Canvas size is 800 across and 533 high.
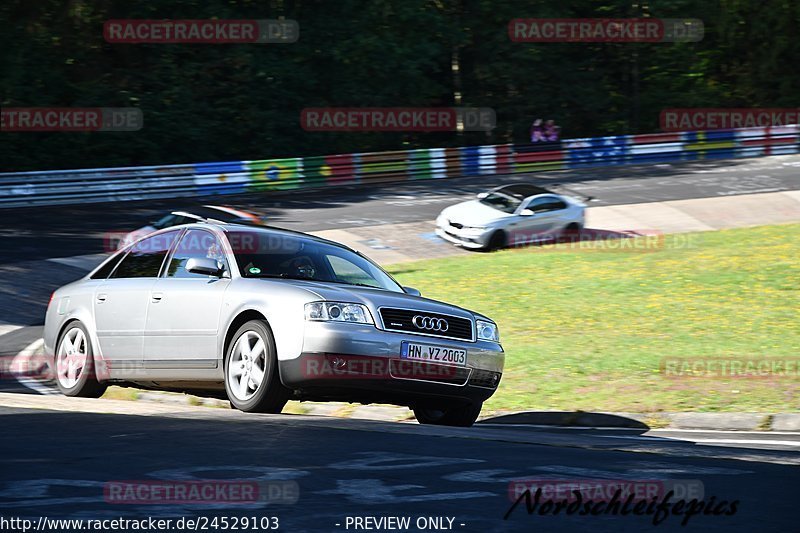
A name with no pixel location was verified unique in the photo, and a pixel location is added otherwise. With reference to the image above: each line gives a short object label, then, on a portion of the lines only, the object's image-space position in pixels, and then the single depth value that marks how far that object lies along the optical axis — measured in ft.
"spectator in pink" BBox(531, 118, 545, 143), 127.93
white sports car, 81.82
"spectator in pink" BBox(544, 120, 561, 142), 127.57
